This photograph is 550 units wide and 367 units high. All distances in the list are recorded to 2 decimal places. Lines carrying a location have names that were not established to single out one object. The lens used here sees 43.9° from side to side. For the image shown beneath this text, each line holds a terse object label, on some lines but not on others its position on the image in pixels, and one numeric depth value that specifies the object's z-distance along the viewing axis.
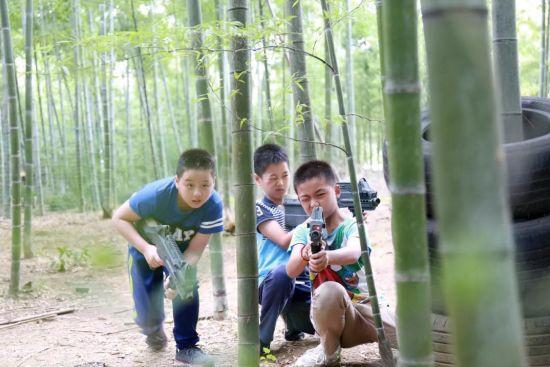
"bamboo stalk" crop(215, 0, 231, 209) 7.56
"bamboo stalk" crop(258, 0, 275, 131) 2.70
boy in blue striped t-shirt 3.28
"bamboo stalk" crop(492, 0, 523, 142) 2.50
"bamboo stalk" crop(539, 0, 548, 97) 6.86
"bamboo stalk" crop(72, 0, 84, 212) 10.25
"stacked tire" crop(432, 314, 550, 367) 2.30
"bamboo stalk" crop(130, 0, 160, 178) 9.13
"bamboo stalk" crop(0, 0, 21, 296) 5.25
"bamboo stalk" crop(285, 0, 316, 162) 3.45
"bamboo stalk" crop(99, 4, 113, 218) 10.30
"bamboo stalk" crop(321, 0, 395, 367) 2.45
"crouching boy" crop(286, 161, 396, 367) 2.90
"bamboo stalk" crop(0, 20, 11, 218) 11.41
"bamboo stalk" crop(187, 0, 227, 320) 3.92
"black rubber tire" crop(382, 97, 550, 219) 2.32
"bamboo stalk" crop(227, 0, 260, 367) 2.38
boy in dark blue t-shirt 3.31
